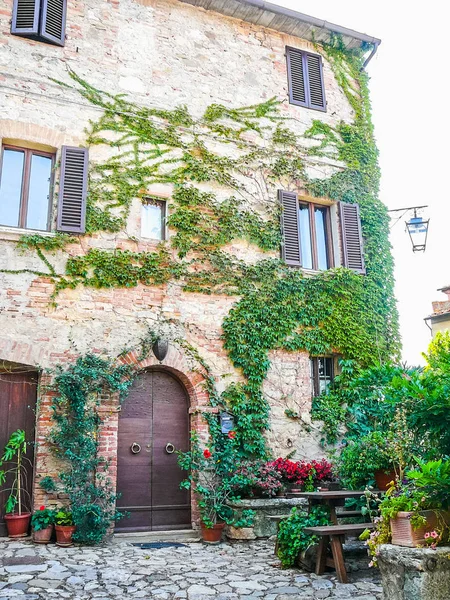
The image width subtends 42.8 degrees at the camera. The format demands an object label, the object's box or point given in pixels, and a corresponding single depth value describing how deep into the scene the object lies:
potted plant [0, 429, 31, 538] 7.15
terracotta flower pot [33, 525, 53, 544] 7.02
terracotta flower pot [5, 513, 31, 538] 7.14
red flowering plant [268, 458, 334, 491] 8.29
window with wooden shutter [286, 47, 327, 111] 10.92
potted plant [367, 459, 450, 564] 3.97
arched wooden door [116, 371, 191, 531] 8.02
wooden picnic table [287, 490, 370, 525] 5.72
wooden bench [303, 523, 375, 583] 5.25
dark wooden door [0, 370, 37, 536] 7.49
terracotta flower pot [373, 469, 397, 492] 7.00
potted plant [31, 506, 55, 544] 7.02
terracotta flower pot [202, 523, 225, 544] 7.67
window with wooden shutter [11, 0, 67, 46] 8.66
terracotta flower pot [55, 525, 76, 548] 6.99
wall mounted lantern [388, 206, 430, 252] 9.73
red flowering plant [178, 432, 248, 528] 7.91
